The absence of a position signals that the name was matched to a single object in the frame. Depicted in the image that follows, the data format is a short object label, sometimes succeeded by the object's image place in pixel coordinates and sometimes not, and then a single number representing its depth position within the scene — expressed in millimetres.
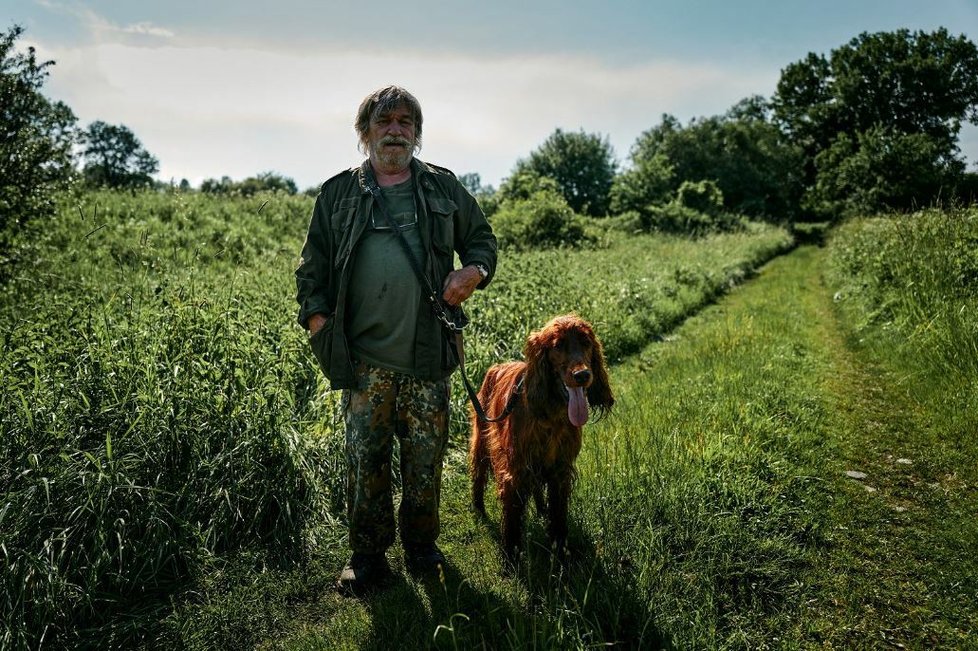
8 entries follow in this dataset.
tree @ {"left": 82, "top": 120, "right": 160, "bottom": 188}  52906
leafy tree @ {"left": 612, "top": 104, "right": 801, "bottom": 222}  36594
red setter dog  2977
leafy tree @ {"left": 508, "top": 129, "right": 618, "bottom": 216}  42281
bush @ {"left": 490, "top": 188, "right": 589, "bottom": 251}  20531
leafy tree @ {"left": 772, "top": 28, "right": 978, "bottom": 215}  33091
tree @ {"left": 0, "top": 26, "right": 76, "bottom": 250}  5320
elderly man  2967
